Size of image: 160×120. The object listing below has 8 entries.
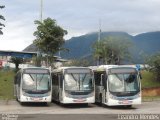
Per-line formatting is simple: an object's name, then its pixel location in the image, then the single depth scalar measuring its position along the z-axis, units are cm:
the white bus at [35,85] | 1943
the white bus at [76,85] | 1869
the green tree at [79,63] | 4628
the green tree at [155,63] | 3494
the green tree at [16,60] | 4629
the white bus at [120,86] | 1794
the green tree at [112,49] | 4301
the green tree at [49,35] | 3087
